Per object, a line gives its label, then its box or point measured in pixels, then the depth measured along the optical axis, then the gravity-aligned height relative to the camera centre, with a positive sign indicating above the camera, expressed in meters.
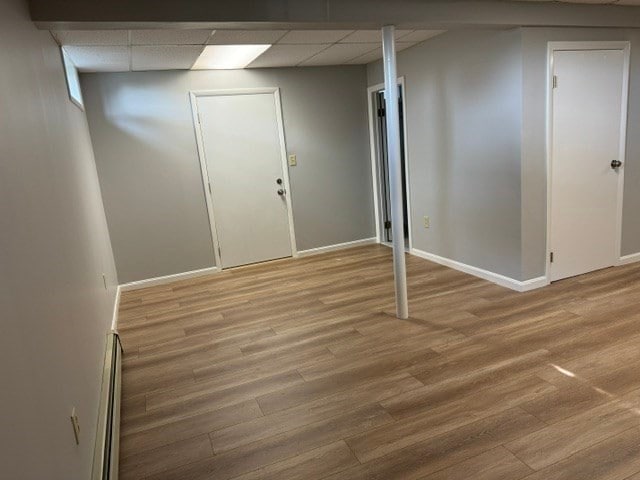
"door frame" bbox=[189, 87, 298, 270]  4.96 +0.18
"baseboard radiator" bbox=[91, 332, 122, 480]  1.90 -1.21
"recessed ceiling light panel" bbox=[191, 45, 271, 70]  4.14 +1.03
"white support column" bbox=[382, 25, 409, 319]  3.10 -0.17
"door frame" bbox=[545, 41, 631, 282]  3.57 +0.10
